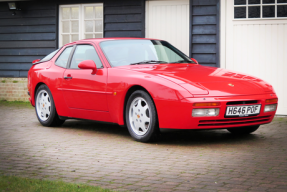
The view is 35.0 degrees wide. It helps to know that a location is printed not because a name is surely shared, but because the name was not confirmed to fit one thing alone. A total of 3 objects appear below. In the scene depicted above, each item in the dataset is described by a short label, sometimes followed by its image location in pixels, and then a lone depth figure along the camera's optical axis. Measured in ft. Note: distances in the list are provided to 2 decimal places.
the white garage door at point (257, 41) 32.22
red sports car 18.71
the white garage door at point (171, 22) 36.47
